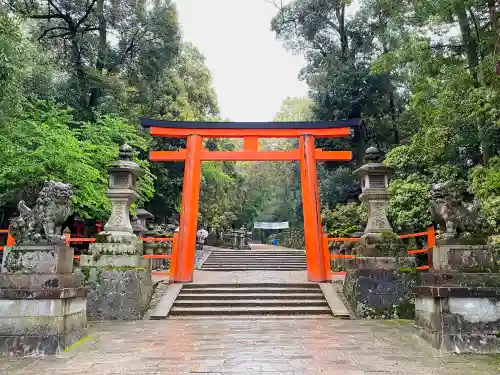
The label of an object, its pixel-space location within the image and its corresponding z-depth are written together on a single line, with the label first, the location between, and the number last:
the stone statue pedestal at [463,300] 4.61
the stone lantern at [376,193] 8.36
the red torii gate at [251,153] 10.42
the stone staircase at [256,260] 14.53
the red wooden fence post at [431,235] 8.27
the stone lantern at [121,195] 7.99
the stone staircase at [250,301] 7.81
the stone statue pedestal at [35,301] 4.64
